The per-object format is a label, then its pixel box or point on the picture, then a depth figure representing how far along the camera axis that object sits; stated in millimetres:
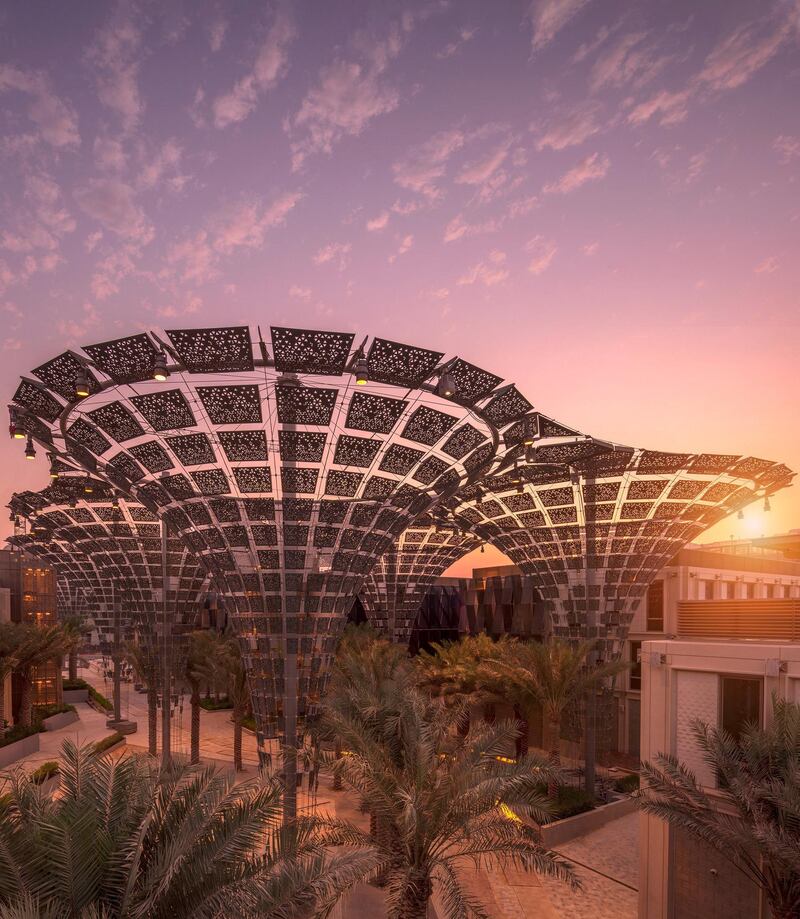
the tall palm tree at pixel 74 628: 43062
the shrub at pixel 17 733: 26891
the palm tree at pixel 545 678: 20531
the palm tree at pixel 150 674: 27953
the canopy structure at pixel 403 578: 39219
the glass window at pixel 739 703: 11938
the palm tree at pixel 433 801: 10047
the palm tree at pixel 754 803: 9320
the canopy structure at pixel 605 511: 23938
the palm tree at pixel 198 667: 25438
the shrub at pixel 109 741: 28219
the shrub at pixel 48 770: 21391
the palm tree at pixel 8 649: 26938
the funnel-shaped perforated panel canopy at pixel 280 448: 15055
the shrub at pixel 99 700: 42600
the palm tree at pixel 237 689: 23938
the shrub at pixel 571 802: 19344
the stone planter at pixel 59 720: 34938
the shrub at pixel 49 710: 34175
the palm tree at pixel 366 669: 13133
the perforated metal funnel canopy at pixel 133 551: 29234
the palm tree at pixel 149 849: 5961
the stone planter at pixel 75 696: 45719
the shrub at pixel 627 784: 23297
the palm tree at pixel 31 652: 28734
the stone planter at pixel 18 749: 26141
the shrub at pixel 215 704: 40375
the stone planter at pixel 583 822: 18320
